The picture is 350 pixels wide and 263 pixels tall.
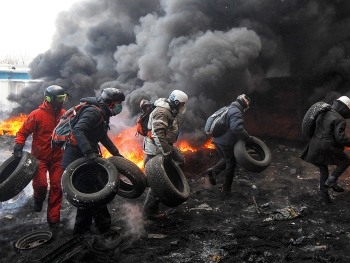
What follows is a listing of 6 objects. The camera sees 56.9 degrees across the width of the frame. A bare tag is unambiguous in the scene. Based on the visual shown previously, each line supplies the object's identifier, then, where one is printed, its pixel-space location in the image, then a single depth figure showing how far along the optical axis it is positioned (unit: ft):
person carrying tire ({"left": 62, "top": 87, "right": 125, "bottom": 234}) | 14.39
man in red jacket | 16.79
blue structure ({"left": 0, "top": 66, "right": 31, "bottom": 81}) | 64.75
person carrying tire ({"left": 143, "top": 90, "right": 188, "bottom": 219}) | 16.40
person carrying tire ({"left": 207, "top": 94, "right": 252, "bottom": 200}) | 19.51
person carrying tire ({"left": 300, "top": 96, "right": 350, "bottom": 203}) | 18.04
